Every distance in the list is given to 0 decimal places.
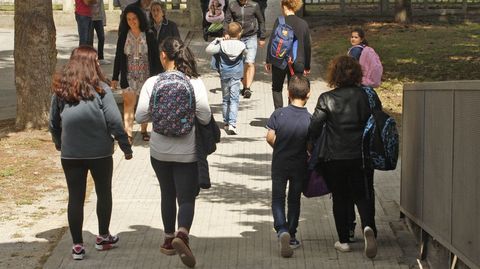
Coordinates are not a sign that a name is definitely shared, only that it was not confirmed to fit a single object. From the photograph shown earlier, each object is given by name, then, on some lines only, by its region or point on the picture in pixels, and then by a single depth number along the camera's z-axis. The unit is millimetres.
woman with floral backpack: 7859
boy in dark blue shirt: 8188
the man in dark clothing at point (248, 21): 15484
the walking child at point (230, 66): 13578
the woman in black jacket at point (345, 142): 8008
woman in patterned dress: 12461
